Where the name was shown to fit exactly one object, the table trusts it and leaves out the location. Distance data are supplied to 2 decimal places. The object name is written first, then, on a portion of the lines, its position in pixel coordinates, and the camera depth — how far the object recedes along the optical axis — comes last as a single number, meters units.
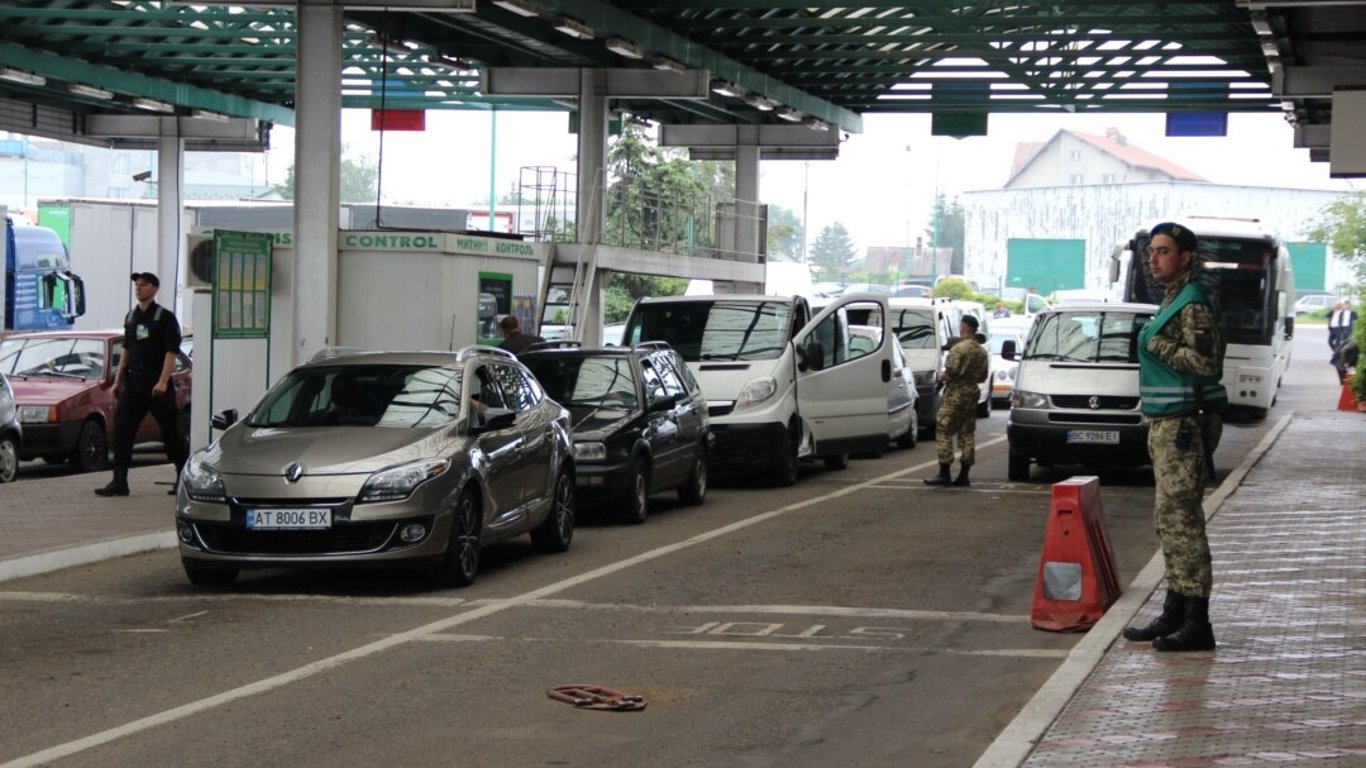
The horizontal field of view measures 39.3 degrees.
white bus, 35.19
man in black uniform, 17.61
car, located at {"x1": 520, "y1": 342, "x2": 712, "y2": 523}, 16.70
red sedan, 22.38
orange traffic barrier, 10.98
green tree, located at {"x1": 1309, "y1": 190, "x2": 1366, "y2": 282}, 91.38
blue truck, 32.16
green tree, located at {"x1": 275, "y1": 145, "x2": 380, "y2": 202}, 163.38
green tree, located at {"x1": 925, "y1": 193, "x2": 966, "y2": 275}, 186.50
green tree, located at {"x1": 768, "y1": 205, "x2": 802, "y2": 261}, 179.80
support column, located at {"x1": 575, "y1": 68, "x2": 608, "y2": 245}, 34.00
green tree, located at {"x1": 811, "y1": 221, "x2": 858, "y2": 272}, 182.62
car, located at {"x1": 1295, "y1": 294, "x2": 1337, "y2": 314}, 117.44
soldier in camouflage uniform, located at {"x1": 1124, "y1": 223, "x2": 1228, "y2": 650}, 9.39
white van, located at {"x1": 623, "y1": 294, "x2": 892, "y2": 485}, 20.84
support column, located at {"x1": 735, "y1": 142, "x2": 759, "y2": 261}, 42.97
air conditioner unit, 19.55
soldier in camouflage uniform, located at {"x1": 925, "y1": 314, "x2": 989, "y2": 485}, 21.11
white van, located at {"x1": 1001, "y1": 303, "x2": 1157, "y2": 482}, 21.11
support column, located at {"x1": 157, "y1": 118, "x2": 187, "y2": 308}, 41.44
